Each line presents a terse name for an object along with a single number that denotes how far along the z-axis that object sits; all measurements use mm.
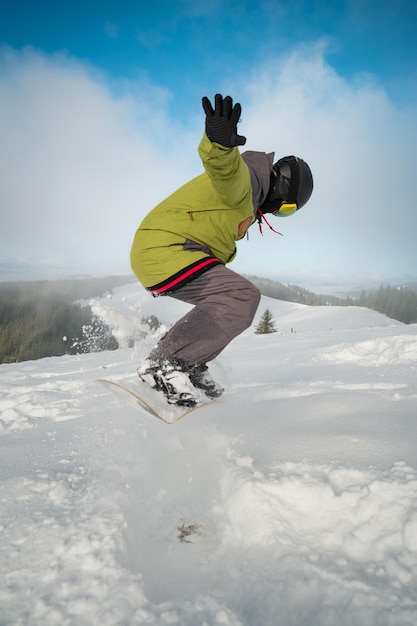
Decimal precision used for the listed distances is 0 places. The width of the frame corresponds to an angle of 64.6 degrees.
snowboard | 2162
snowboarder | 2262
